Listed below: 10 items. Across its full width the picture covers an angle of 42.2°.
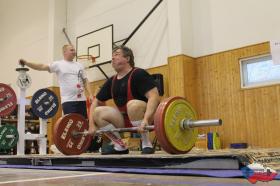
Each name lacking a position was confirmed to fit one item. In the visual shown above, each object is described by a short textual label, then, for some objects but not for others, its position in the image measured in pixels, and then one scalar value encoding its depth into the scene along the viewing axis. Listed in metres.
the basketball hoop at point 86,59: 6.78
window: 4.90
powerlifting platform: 1.51
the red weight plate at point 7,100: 3.79
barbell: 1.90
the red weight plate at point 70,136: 2.70
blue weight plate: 3.71
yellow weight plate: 1.93
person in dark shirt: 2.31
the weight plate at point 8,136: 3.66
